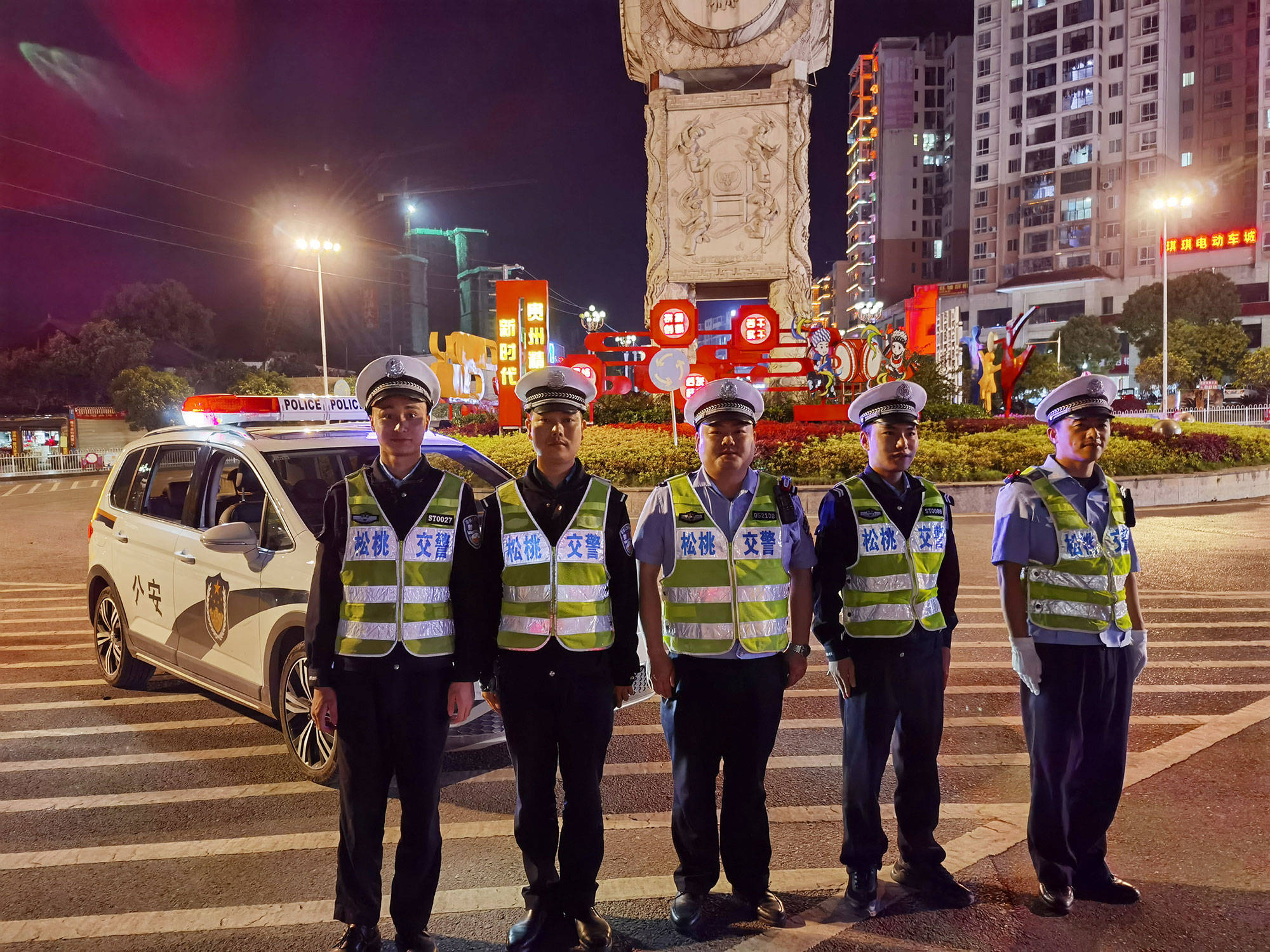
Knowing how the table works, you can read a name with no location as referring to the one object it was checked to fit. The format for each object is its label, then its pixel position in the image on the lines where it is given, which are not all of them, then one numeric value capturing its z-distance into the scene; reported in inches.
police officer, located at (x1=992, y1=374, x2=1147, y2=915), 127.6
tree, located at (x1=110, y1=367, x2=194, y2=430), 1910.7
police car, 172.9
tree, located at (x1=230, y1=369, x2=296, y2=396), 1947.7
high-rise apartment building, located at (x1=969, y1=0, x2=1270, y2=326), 2642.7
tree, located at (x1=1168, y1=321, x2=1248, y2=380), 1797.5
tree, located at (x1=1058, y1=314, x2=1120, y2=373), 2299.5
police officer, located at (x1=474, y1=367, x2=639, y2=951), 118.7
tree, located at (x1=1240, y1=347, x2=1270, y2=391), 1657.2
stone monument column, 1103.6
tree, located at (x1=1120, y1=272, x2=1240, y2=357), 2129.7
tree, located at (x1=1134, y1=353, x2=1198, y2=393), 1770.4
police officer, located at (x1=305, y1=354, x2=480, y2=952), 116.1
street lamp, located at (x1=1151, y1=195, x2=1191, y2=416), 1015.0
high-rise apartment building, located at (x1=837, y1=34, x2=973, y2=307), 3710.6
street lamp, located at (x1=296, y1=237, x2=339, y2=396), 1138.7
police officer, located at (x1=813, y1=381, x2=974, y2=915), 128.0
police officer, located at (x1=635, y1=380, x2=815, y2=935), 123.4
